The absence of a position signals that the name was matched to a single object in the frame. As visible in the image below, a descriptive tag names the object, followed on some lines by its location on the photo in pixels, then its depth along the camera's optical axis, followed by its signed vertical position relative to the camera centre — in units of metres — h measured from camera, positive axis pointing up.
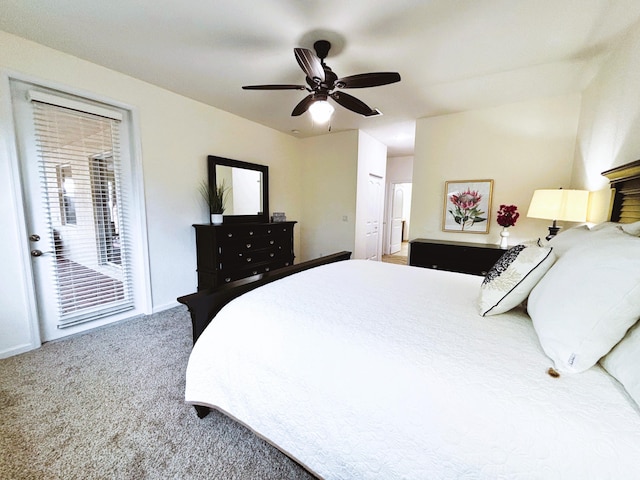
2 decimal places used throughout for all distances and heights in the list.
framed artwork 3.41 +0.07
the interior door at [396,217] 7.07 -0.19
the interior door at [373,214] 5.02 -0.09
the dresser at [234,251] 3.20 -0.56
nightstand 3.11 -0.56
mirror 3.59 +0.34
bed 0.70 -0.55
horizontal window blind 2.36 +0.00
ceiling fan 1.82 +0.99
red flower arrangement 3.03 -0.06
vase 3.09 -0.33
